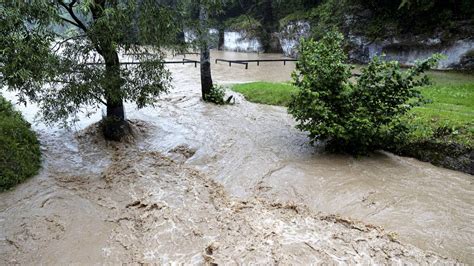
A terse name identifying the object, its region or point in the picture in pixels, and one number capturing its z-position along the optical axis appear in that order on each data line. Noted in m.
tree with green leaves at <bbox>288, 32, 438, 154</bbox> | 8.32
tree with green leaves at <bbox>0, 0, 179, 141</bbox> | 6.55
